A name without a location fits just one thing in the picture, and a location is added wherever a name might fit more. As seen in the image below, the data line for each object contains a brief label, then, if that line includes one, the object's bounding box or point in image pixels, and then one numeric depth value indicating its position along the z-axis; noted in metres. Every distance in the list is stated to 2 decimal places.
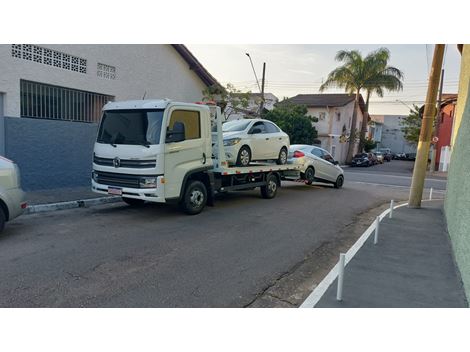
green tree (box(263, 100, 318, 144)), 31.64
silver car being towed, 13.16
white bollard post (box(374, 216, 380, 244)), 6.77
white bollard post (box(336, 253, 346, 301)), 4.18
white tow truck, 7.37
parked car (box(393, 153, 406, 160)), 64.06
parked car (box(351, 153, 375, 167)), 38.28
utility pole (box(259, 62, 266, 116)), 25.02
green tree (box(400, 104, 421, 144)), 45.97
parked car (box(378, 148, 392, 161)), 55.84
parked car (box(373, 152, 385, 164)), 46.88
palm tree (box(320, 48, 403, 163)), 34.41
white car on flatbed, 9.61
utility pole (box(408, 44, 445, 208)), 10.52
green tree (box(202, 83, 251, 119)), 16.59
